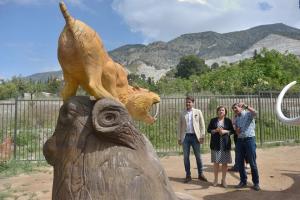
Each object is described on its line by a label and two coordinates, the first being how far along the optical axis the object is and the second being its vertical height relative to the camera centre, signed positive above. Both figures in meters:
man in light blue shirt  5.28 -0.52
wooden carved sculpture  2.19 -0.36
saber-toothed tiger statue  2.46 +0.40
